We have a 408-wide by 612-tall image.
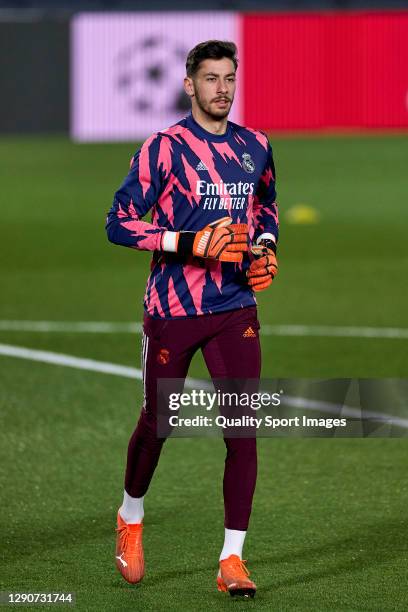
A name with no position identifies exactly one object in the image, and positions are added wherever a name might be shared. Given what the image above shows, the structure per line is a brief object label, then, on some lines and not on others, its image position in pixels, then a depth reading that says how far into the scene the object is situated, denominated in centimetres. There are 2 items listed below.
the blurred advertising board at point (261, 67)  6787
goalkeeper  1285
